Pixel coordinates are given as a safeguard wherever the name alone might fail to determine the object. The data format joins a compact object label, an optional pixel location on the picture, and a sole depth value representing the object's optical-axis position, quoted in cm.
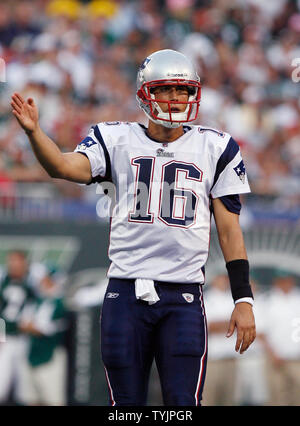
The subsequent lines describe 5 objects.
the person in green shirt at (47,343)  1482
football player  707
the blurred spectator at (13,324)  1472
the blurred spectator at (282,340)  1482
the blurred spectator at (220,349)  1482
